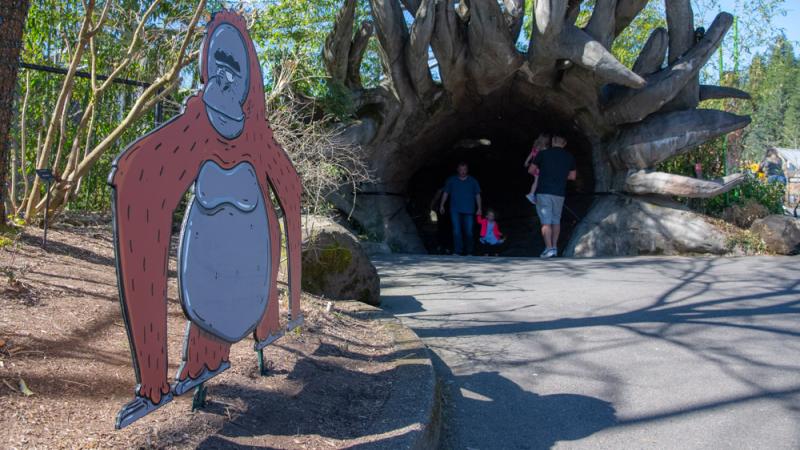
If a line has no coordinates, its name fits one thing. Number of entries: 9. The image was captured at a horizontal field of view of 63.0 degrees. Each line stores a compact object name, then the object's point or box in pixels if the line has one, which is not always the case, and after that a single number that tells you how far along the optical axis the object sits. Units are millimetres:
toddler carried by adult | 13203
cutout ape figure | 2484
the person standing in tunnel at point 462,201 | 13125
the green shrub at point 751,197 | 12648
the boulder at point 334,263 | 6168
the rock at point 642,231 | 10797
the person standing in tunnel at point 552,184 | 11414
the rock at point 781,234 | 10516
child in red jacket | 13820
